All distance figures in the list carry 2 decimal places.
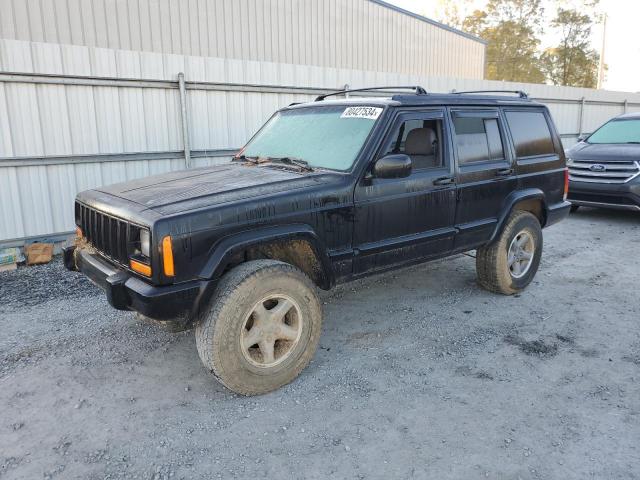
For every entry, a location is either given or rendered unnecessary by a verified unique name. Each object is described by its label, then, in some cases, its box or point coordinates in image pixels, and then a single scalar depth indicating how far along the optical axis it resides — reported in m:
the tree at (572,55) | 39.38
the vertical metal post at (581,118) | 15.20
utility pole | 30.64
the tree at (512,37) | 39.75
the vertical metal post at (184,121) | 7.29
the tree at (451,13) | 43.84
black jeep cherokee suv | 3.00
